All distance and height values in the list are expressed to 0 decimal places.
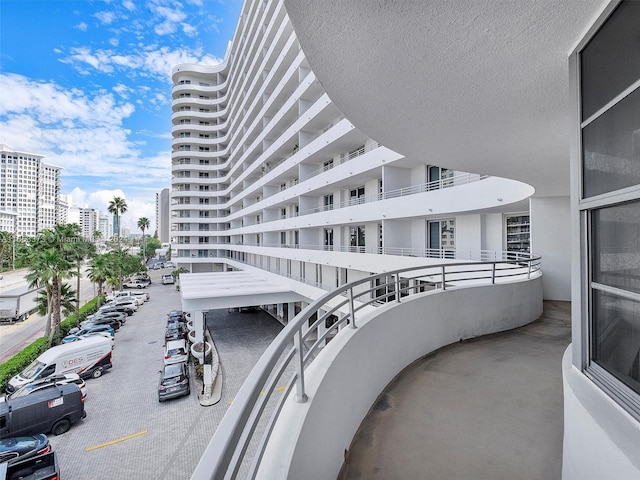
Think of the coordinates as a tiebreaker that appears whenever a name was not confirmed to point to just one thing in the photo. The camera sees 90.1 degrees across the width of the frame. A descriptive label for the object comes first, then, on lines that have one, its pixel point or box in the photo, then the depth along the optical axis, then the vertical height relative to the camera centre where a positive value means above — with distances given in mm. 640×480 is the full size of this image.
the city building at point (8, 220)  91688 +7377
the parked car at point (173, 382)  14984 -6732
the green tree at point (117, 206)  66000 +8089
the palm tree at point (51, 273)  24078 -2165
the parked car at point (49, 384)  15133 -6821
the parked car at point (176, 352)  19184 -6848
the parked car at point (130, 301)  35719 -6465
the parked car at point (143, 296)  40200 -6790
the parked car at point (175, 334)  24688 -7097
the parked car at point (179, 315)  30659 -6964
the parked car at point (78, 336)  23828 -6973
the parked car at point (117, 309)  33000 -6677
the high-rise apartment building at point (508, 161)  2344 +1311
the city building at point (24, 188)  103312 +19294
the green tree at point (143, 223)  82369 +5632
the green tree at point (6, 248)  56500 -497
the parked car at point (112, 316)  30077 -6785
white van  17734 -6730
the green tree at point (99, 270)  37125 -2923
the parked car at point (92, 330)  25588 -6972
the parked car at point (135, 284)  54075 -6733
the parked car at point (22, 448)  10259 -6754
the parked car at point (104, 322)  28653 -6995
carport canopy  19953 -3194
